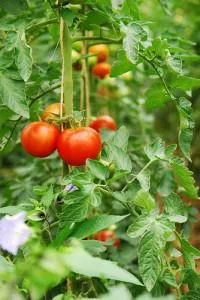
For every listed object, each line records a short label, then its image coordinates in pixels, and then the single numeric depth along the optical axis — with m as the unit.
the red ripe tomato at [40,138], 1.08
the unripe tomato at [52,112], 1.13
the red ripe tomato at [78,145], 1.06
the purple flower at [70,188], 1.08
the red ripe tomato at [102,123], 1.41
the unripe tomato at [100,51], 1.60
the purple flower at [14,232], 0.79
